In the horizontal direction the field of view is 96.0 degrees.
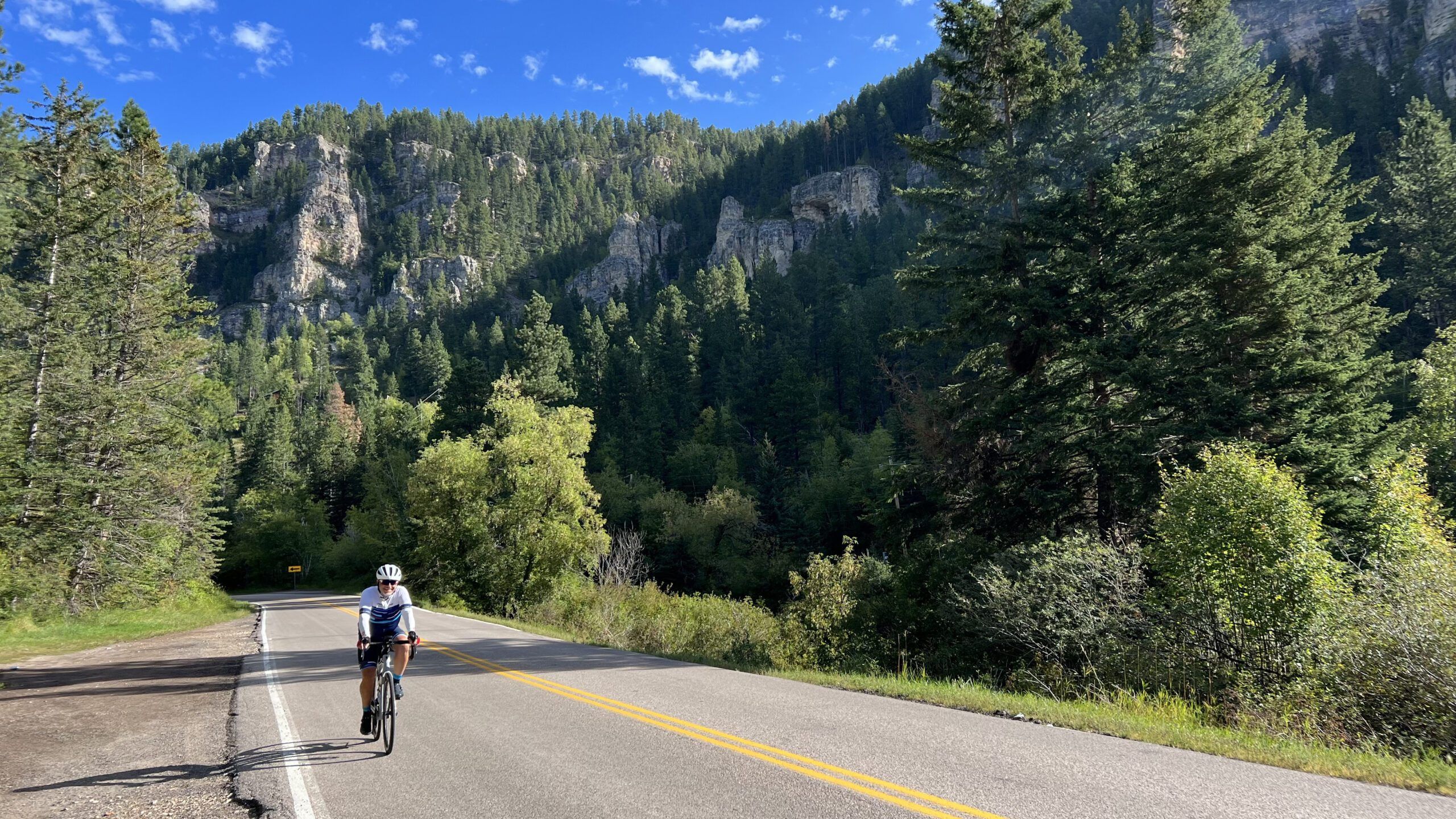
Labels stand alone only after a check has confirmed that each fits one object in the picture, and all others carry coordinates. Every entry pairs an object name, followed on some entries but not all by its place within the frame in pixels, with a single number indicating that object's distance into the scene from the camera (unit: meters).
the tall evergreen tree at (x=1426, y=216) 41.91
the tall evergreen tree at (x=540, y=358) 50.03
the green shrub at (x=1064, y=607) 11.61
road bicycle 6.72
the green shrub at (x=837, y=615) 15.81
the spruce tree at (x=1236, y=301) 14.98
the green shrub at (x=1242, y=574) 9.99
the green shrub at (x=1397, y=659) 7.79
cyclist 6.80
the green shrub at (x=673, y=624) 15.15
